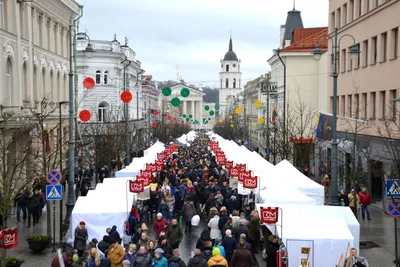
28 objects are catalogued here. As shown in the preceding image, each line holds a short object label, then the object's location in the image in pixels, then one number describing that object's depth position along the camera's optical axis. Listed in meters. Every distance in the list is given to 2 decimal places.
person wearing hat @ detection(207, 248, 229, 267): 12.72
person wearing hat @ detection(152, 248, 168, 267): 13.08
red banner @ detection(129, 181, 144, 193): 20.40
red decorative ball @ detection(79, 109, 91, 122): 34.31
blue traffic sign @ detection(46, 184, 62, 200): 18.30
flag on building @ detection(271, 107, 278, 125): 55.42
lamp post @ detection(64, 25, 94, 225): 22.48
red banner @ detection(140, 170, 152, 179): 24.64
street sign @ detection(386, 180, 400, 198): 15.75
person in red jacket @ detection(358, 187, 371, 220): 25.09
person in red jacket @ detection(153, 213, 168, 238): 17.81
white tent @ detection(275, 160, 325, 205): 21.88
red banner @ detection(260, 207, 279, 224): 15.37
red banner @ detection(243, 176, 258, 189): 22.33
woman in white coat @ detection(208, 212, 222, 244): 17.88
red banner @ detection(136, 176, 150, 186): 21.55
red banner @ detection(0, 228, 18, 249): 13.20
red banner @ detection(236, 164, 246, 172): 25.92
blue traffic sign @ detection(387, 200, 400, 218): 15.46
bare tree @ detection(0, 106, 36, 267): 17.10
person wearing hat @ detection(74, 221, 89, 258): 16.56
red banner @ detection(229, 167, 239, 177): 27.83
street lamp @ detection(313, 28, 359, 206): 22.17
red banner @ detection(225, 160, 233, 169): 30.94
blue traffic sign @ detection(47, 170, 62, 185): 18.92
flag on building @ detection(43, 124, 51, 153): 28.84
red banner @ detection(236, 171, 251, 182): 23.53
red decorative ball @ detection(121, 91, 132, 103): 36.02
